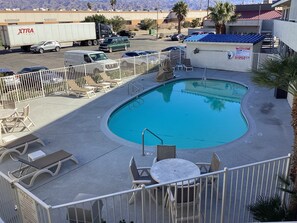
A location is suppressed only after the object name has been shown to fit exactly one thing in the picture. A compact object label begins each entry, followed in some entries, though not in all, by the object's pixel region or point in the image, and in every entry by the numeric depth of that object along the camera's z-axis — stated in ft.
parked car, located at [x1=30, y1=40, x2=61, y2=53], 119.34
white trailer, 117.19
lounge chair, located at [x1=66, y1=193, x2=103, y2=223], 17.49
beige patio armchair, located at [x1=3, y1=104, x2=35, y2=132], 38.60
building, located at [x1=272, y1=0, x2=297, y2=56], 44.21
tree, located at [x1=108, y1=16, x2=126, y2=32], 189.22
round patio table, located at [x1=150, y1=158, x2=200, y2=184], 22.22
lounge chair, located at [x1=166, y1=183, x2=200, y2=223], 18.39
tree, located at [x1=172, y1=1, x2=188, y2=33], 181.16
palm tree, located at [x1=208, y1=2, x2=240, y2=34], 108.06
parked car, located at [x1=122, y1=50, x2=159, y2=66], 68.70
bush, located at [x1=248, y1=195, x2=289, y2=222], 16.46
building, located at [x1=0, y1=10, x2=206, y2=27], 164.69
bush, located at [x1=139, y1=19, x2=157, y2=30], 227.61
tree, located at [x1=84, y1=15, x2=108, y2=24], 173.47
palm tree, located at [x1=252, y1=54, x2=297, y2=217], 17.79
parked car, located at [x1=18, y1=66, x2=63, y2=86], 51.63
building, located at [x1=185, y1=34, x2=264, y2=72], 71.61
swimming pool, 39.99
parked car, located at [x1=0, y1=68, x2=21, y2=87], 48.35
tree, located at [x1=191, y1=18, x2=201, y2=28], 233.35
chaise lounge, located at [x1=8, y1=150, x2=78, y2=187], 25.91
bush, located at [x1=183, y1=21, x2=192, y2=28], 248.07
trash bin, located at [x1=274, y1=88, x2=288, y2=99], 49.21
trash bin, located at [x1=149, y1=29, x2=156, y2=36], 208.31
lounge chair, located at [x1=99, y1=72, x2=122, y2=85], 61.52
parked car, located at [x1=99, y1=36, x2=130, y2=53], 118.62
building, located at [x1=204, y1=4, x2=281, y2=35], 117.60
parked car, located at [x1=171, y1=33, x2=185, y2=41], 162.20
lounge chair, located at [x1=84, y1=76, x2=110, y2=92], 57.77
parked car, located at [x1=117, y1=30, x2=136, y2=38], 182.48
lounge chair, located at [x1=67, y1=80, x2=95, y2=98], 53.36
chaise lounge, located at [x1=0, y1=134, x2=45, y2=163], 30.67
